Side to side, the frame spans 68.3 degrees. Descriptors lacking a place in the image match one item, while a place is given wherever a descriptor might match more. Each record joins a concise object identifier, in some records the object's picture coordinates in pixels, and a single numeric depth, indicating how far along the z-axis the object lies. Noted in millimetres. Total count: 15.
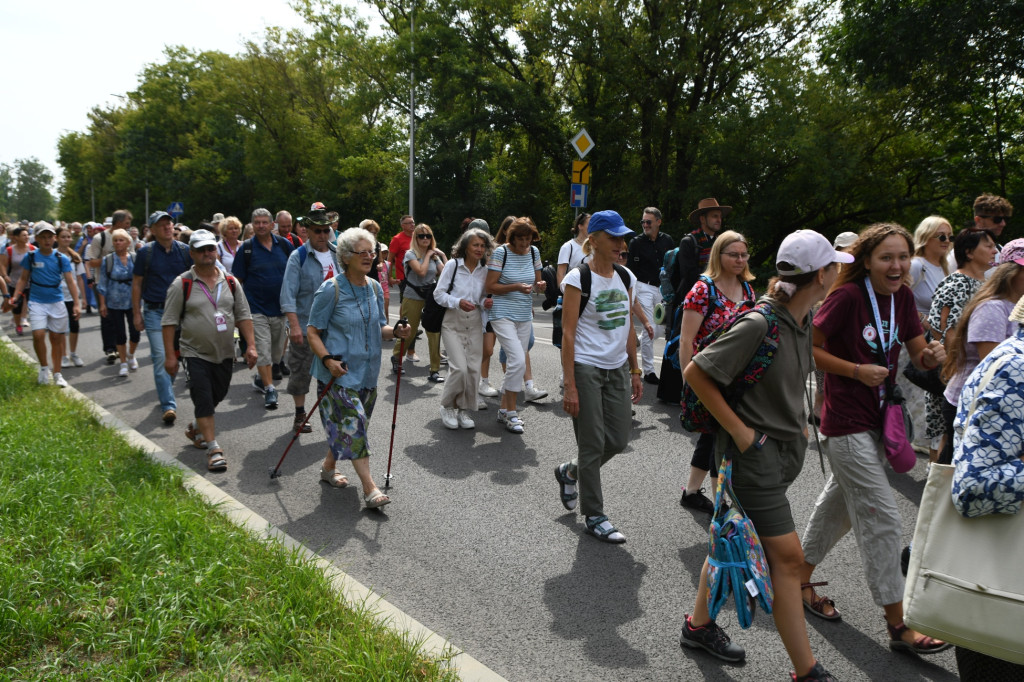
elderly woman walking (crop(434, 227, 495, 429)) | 7070
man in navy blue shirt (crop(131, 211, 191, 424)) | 7500
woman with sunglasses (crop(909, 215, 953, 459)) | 5781
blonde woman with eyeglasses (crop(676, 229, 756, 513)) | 4547
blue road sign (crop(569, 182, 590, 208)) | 17470
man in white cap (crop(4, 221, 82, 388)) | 8826
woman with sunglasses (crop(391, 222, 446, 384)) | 9391
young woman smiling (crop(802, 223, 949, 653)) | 3324
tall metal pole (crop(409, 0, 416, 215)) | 30250
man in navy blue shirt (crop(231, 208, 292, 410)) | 8148
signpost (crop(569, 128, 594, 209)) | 16969
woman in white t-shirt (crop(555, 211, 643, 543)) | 4504
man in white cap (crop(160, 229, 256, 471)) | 6070
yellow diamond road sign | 16891
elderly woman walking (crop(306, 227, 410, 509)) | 5074
